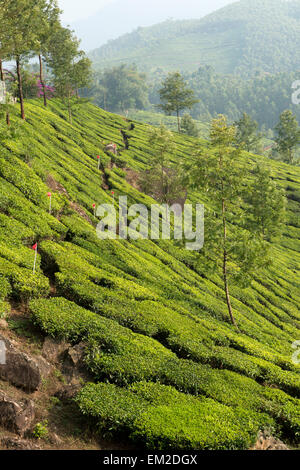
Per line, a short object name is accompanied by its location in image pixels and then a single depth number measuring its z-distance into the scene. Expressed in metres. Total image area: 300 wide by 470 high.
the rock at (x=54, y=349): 14.02
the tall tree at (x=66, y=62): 58.94
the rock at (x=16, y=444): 9.61
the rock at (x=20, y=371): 11.99
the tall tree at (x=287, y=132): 91.50
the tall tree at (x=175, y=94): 96.59
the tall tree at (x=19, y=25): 27.06
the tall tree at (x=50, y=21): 52.05
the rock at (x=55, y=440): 10.49
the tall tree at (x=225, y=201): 23.11
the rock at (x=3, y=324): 14.05
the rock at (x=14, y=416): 10.29
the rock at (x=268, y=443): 11.63
